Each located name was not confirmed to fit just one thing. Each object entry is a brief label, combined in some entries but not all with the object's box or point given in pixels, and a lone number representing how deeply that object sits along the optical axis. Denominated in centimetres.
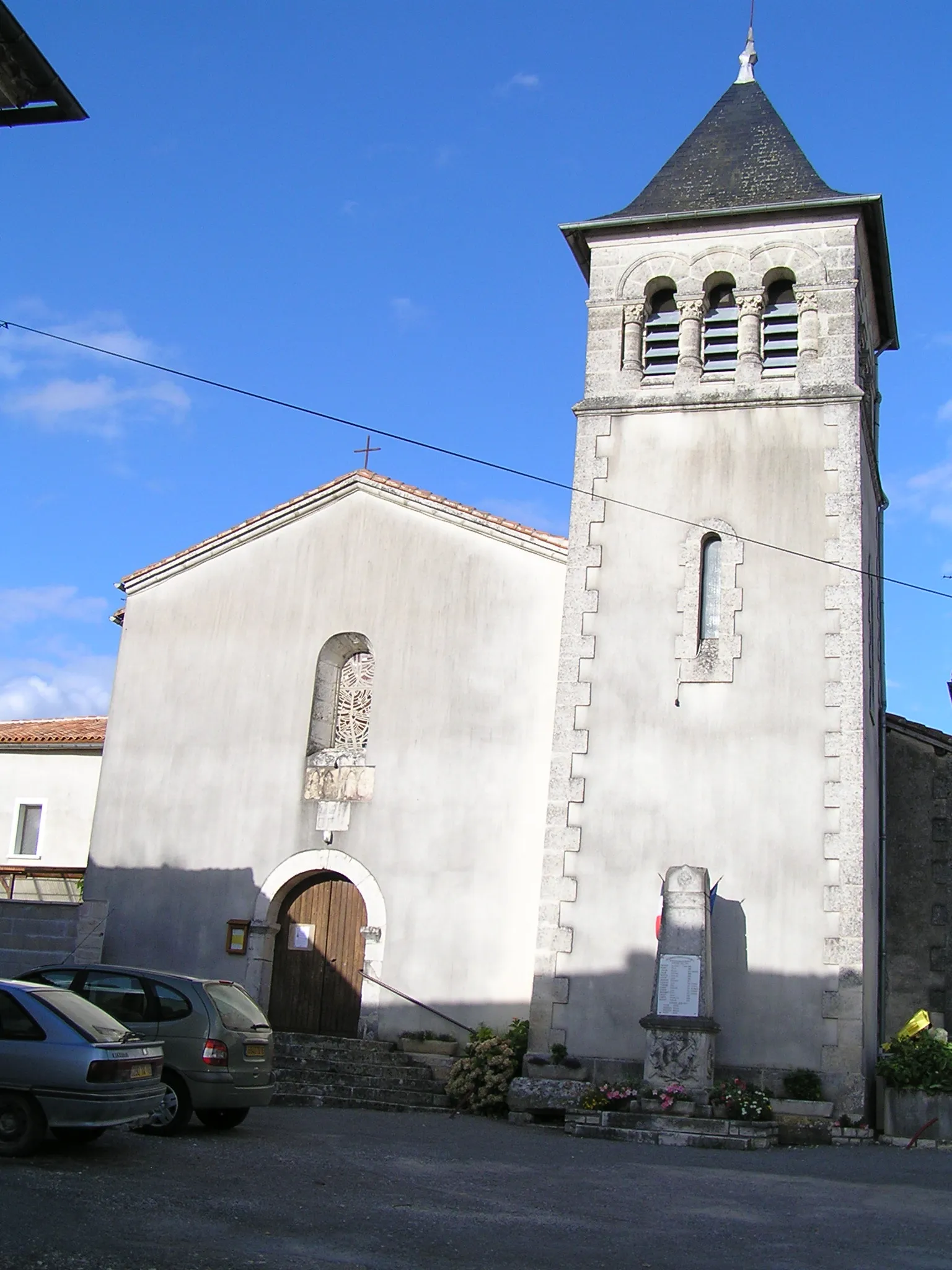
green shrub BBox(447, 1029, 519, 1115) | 1489
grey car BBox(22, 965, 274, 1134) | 1094
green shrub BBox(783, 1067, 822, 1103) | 1404
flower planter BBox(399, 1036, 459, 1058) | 1617
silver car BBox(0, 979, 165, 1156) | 891
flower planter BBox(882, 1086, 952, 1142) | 1420
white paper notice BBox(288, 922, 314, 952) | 1752
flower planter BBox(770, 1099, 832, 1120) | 1383
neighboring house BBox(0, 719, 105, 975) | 2131
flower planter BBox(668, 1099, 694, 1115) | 1359
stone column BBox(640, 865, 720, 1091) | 1400
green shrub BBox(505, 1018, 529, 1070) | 1530
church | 1516
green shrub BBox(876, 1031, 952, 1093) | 1438
